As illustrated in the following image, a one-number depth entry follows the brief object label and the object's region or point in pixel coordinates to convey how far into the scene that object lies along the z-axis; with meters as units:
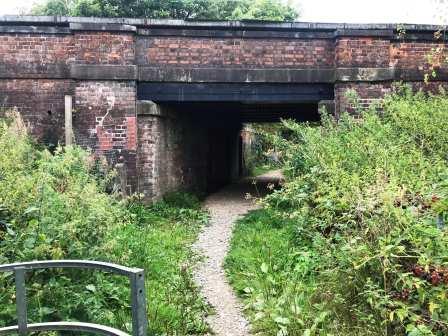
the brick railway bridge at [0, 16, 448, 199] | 9.79
